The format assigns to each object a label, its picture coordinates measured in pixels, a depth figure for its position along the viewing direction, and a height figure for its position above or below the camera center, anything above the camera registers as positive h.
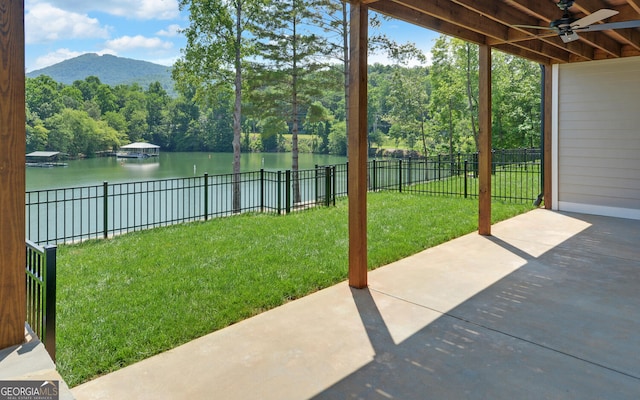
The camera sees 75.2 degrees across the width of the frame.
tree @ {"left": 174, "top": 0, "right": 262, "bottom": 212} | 11.20 +3.90
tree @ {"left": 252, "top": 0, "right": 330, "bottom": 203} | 11.91 +3.92
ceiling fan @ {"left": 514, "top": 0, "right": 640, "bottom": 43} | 3.58 +1.47
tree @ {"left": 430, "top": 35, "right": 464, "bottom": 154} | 20.16 +4.68
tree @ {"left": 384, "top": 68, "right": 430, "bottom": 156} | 29.45 +5.92
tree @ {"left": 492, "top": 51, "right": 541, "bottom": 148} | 19.02 +3.79
